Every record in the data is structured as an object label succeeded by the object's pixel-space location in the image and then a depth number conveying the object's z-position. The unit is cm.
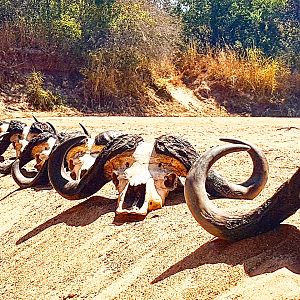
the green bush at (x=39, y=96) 1812
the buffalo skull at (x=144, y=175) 461
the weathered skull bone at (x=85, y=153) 595
